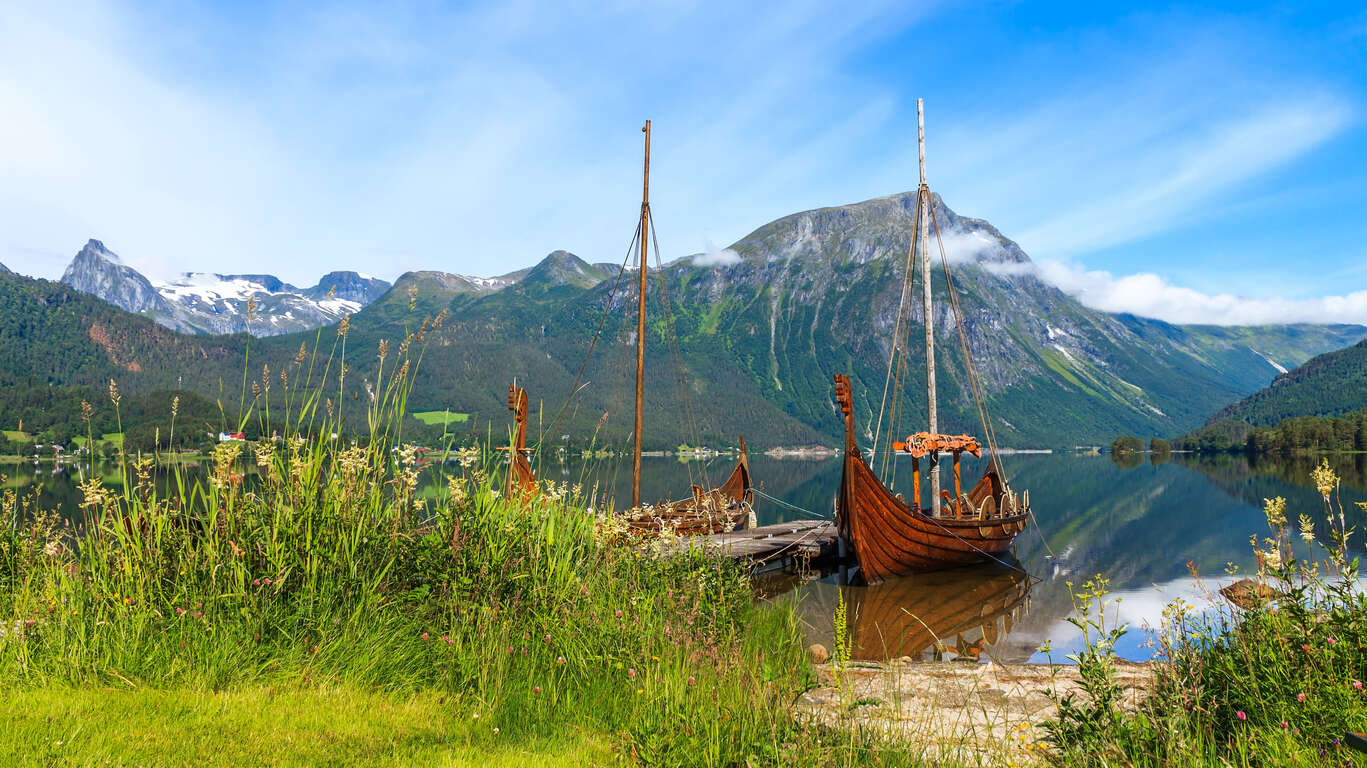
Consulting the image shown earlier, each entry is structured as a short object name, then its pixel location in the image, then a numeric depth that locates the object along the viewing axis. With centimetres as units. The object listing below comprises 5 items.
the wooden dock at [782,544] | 2112
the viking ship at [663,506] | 2030
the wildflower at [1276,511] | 514
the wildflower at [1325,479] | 507
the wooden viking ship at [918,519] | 1977
